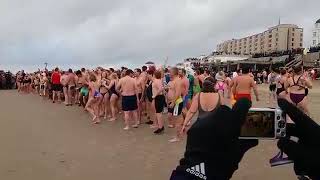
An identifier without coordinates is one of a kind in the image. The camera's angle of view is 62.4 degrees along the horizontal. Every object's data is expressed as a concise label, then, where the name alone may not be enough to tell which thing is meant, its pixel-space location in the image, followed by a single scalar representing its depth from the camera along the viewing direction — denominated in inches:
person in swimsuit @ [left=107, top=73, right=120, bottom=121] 315.4
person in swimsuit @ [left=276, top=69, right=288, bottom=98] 343.7
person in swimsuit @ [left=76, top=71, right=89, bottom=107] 384.4
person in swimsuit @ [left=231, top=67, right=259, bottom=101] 249.2
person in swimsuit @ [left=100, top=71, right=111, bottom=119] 323.1
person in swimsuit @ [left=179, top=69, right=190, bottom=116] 251.2
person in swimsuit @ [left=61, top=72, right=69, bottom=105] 453.5
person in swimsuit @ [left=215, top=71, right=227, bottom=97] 341.9
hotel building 2643.5
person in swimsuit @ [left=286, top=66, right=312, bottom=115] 227.7
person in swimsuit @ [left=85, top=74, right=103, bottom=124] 321.1
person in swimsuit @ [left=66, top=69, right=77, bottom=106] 452.9
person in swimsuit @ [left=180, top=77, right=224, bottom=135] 171.5
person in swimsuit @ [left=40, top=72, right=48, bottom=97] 571.6
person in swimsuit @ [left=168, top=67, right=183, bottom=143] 244.8
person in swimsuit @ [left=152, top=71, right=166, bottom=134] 260.9
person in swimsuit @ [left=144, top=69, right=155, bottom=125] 299.3
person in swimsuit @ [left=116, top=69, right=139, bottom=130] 278.1
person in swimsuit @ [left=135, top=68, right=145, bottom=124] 305.0
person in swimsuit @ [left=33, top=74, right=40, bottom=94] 657.1
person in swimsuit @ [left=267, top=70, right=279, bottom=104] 438.8
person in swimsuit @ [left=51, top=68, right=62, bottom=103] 483.0
